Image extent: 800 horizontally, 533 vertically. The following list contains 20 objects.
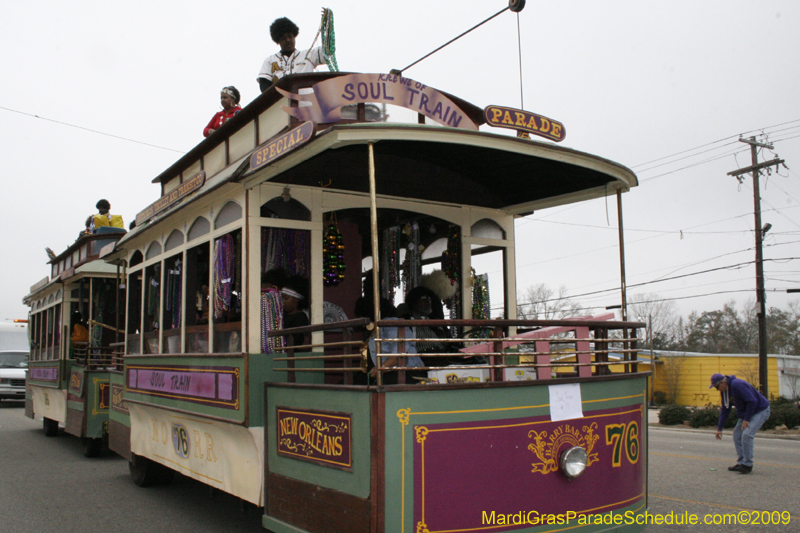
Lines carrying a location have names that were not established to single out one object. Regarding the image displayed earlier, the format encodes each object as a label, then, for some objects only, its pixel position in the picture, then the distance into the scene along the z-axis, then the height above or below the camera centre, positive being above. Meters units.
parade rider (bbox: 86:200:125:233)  13.28 +1.97
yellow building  31.02 -2.97
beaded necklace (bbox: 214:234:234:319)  5.88 +0.39
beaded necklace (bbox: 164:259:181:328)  7.07 +0.26
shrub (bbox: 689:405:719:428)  18.56 -2.99
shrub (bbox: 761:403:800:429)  16.56 -2.69
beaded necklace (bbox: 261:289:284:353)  5.34 +0.00
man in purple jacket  9.15 -1.44
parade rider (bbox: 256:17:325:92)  6.74 +2.71
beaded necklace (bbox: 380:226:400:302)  7.08 +0.59
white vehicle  20.91 -1.37
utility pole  22.84 +0.37
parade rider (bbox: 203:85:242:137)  7.59 +2.43
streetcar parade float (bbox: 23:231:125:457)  10.45 -0.37
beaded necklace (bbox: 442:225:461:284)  6.79 +0.60
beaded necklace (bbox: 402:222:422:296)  7.02 +0.58
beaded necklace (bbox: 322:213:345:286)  5.95 +0.55
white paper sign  4.29 -0.58
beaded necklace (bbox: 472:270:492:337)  6.84 +0.16
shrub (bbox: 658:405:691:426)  20.02 -3.15
